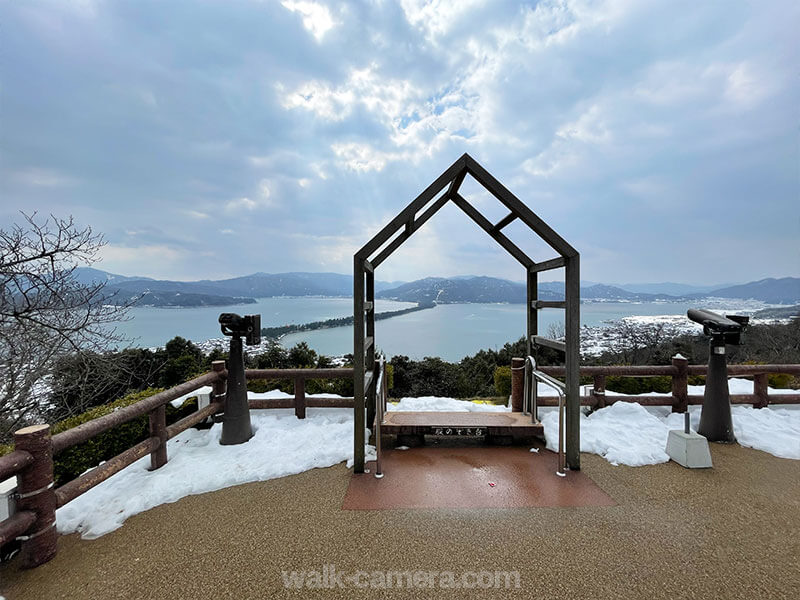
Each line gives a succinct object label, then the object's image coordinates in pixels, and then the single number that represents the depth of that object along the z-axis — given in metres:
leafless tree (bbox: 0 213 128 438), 4.46
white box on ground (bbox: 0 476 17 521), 1.96
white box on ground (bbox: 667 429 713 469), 3.26
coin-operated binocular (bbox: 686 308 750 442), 3.83
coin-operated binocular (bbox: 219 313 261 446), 3.80
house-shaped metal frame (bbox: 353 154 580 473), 3.25
